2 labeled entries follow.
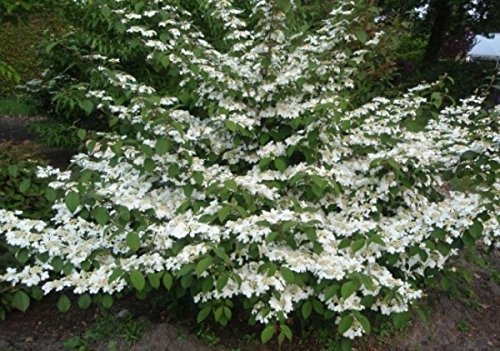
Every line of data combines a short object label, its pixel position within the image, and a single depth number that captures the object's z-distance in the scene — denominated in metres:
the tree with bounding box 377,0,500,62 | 10.05
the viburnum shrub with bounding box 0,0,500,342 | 2.10
